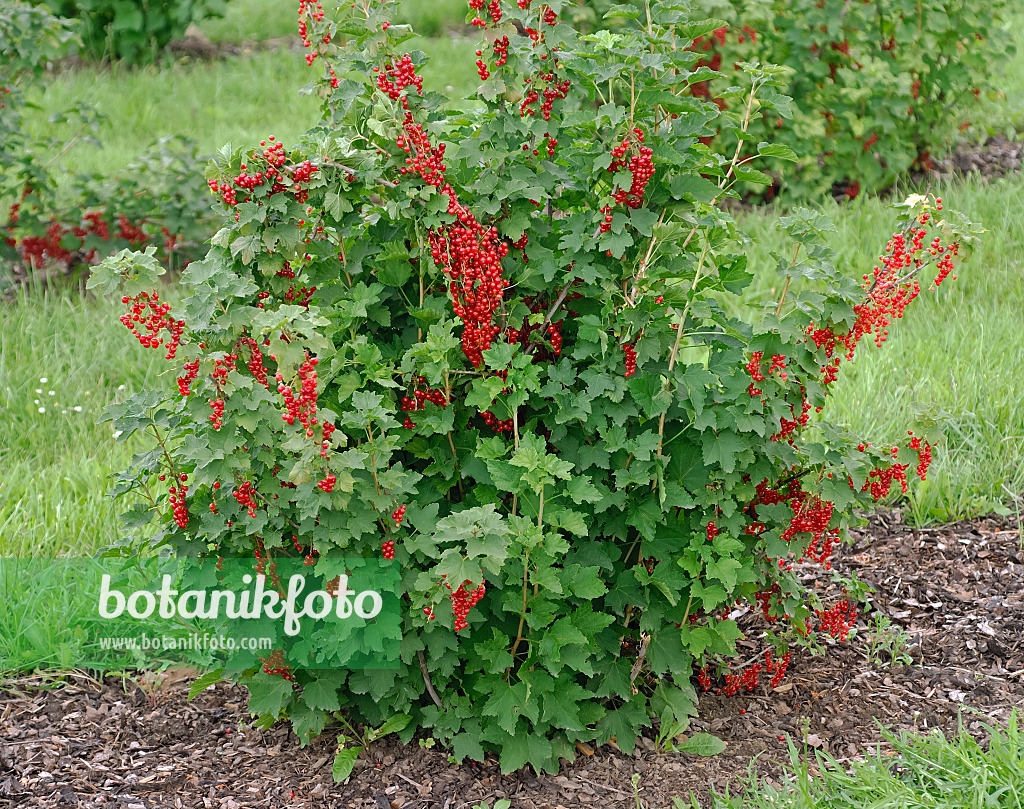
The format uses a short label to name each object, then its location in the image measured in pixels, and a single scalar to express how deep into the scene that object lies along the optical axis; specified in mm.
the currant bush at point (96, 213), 5480
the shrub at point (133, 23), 8570
